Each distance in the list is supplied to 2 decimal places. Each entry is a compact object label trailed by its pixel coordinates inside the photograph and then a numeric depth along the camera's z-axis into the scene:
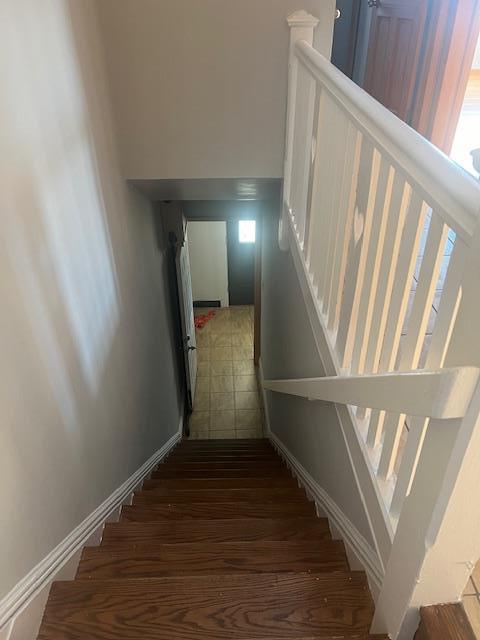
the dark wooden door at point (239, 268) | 6.38
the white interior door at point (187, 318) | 4.02
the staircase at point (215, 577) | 1.21
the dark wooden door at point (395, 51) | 2.85
